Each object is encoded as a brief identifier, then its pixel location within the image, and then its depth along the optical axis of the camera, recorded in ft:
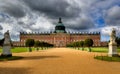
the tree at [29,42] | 66.69
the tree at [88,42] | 71.69
